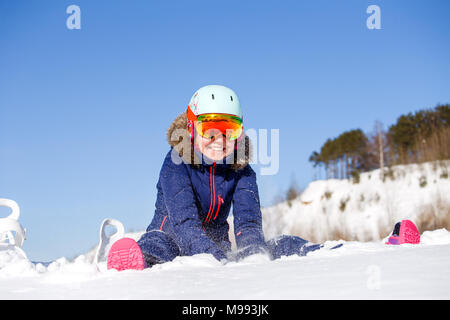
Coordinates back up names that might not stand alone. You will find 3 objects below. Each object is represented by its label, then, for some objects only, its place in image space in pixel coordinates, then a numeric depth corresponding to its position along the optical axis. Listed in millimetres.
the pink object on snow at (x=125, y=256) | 2010
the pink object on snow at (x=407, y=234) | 2893
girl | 2840
